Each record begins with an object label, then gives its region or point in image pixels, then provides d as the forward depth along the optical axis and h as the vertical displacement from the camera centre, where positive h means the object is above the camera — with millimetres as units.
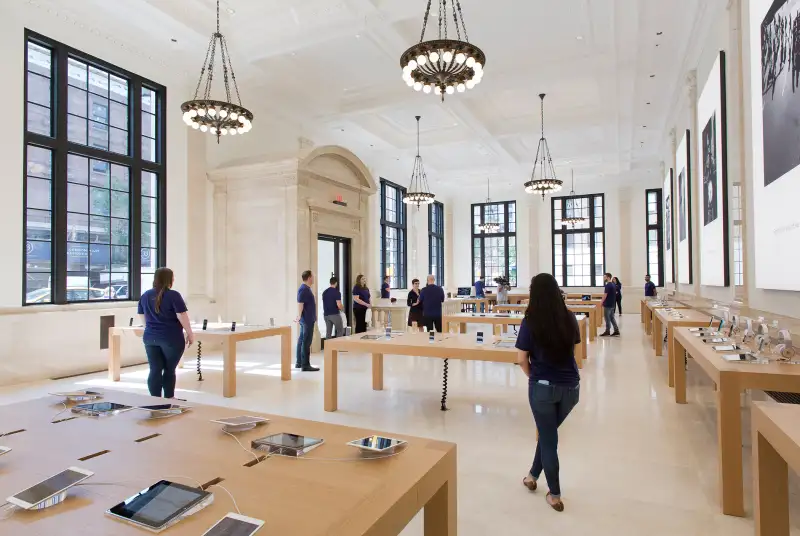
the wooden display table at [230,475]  1518 -750
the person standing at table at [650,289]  16925 -472
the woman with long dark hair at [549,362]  3197 -576
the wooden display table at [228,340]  6430 -890
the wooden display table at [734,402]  3096 -836
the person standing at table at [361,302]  11398 -577
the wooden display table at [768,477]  2312 -984
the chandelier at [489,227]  20288 +2121
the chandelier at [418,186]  14891 +3599
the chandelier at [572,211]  21266 +2878
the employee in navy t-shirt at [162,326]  5109 -499
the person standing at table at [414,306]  10538 -647
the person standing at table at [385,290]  14008 -363
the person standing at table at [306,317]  8148 -668
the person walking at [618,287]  18094 -421
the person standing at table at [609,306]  12484 -785
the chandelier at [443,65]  5531 +2539
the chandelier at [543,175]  14125 +4100
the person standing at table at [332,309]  9023 -587
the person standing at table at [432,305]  9352 -540
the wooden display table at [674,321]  6629 -636
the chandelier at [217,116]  7203 +2511
